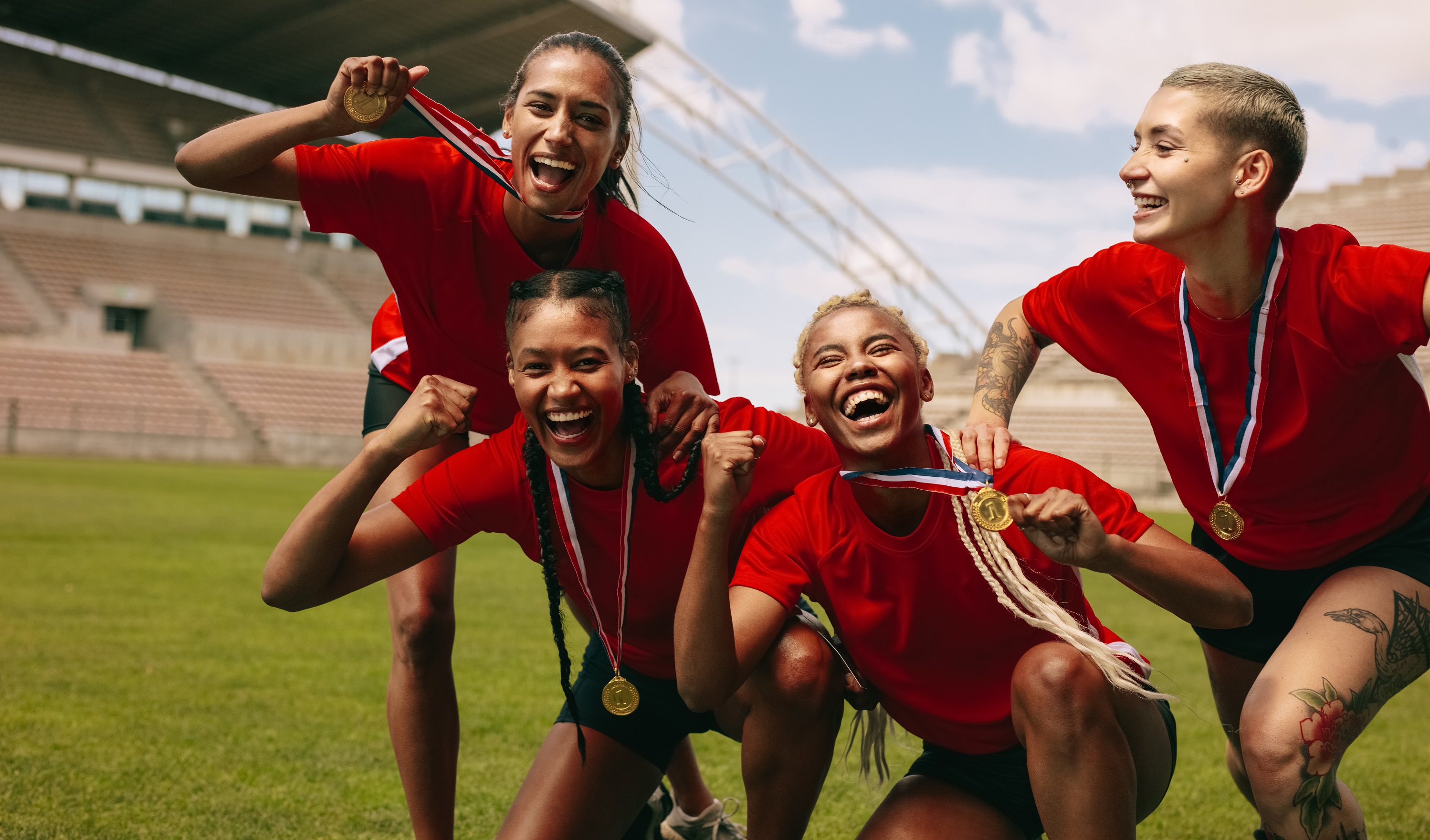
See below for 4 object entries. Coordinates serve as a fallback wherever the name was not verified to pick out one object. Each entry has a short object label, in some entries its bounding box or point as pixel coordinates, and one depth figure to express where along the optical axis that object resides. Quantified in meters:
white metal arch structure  31.00
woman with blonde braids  2.52
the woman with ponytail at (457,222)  2.87
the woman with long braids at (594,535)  2.83
